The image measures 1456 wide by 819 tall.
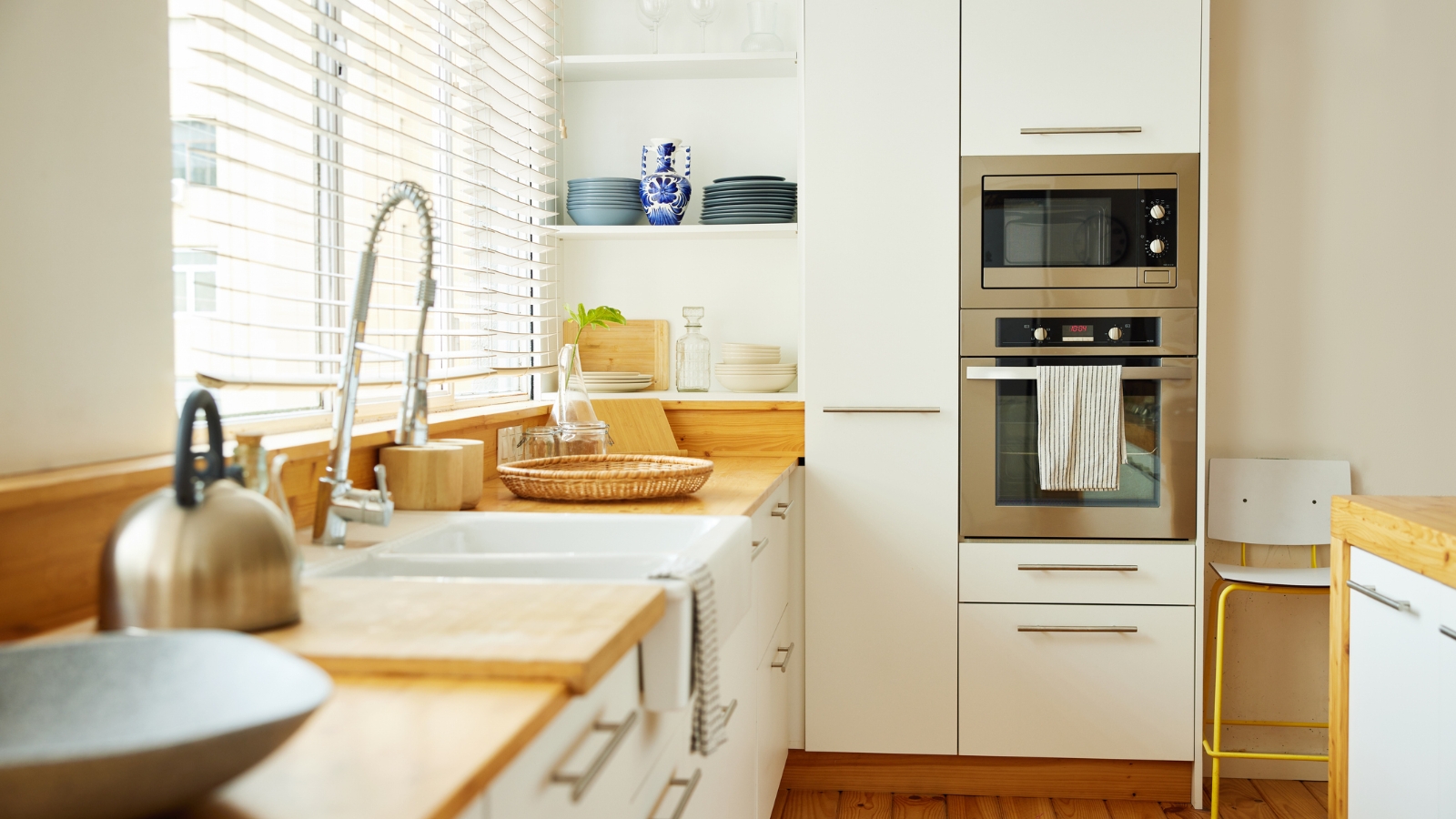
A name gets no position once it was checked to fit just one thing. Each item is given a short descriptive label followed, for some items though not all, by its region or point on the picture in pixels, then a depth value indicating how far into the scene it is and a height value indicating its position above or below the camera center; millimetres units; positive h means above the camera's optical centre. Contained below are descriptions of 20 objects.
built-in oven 2520 -116
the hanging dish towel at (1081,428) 2506 -134
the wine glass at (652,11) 2938 +1041
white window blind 1533 +371
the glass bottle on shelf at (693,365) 2963 +25
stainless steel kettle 870 -161
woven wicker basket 1870 -200
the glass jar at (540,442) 2281 -152
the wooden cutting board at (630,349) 3064 +73
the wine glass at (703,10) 2943 +1046
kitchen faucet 1326 -56
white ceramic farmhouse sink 1108 -257
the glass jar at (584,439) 2279 -146
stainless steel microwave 2504 +349
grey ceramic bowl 516 -201
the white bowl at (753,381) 2896 -22
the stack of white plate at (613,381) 2898 -22
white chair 2748 -344
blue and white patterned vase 2904 +525
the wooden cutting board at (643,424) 2717 -134
